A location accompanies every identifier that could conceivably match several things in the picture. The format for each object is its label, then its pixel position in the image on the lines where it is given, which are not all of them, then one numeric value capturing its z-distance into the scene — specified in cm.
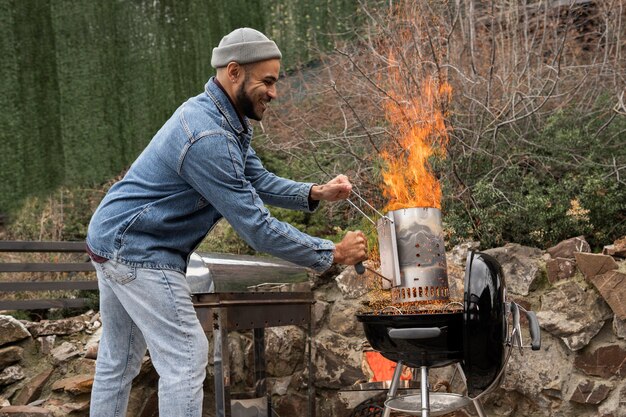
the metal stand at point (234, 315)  333
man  271
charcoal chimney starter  329
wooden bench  601
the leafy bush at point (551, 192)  511
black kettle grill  302
